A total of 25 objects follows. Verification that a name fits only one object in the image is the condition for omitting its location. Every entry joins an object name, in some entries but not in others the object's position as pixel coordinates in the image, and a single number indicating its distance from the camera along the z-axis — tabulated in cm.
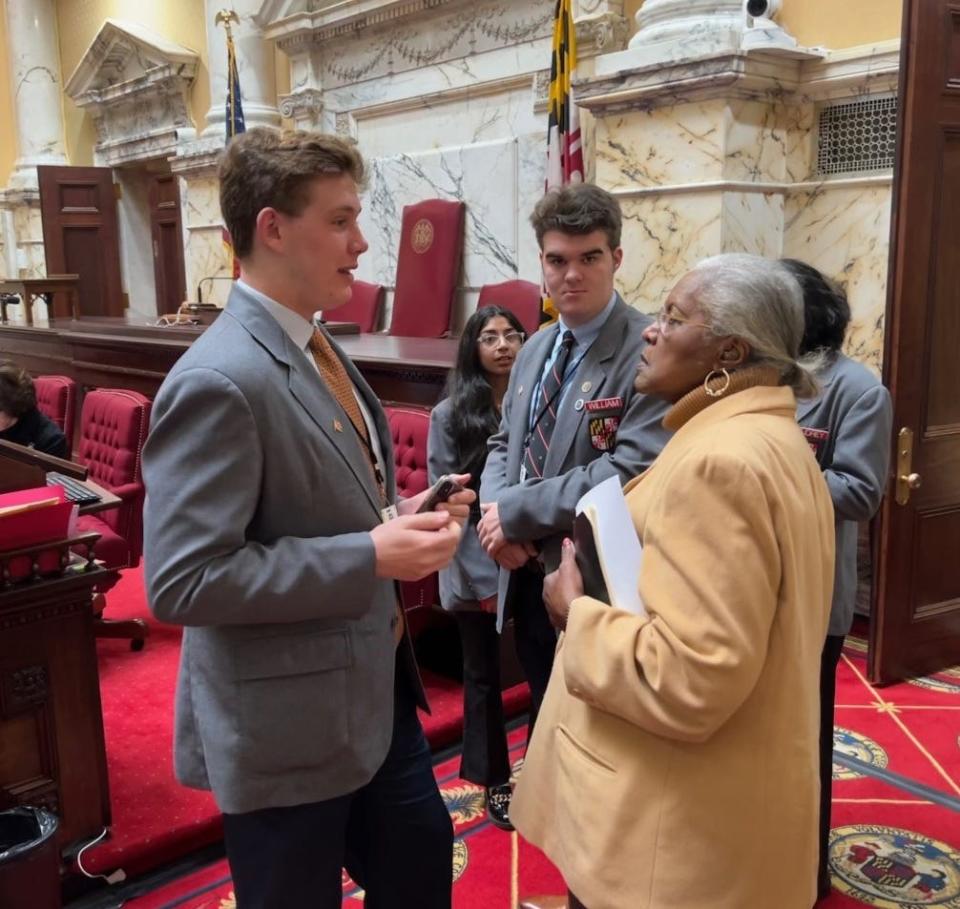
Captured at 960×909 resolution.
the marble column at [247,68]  866
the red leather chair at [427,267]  732
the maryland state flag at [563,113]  532
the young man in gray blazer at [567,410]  204
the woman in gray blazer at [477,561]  263
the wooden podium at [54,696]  233
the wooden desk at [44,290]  927
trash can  199
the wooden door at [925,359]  320
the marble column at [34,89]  1179
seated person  389
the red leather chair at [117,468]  387
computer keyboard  283
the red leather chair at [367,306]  804
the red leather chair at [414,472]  345
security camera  471
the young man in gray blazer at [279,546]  126
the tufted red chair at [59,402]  530
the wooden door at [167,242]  1095
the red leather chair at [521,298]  631
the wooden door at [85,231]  1116
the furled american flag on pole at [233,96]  813
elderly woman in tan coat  121
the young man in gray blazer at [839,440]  211
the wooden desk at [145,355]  487
